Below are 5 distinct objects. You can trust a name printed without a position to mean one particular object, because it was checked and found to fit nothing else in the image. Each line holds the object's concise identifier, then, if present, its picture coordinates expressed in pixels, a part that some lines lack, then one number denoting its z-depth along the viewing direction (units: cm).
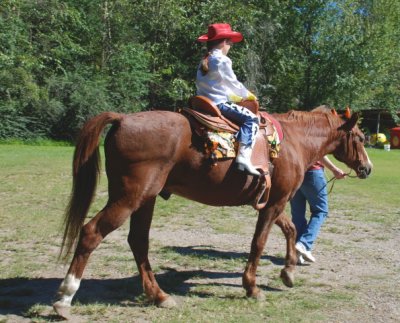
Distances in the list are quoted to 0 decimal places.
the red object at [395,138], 3784
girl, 518
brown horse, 471
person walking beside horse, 690
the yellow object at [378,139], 3959
